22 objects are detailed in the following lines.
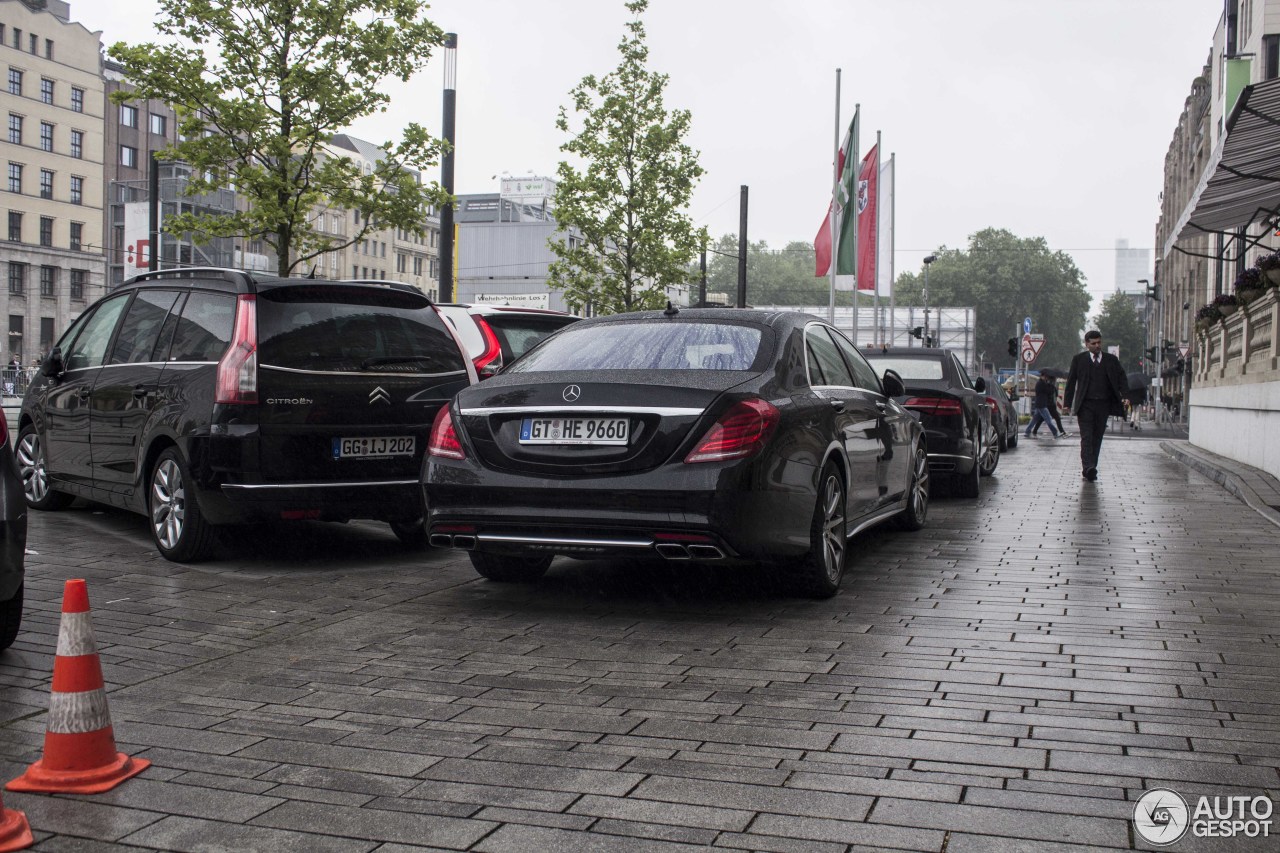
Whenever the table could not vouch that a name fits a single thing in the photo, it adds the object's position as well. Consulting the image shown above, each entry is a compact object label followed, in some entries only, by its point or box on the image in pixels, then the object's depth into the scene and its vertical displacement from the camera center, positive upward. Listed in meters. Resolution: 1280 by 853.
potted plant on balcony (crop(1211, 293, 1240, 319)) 18.21 +1.29
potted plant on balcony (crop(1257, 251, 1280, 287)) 14.65 +1.41
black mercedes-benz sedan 5.89 -0.31
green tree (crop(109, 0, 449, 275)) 15.85 +3.50
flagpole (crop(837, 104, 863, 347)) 26.14 +4.56
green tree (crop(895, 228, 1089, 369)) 137.00 +10.35
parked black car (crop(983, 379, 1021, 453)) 18.59 -0.40
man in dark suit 14.66 -0.01
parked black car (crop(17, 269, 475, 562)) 7.34 -0.12
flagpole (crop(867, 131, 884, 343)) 25.95 +4.27
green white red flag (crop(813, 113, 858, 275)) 26.27 +3.44
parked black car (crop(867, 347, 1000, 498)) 12.59 -0.14
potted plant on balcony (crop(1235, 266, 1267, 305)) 15.74 +1.33
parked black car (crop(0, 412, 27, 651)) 4.90 -0.57
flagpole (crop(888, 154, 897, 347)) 32.04 +4.21
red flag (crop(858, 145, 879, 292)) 25.70 +3.36
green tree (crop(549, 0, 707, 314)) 31.06 +4.96
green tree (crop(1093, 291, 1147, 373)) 134.25 +6.56
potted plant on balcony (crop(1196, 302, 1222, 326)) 20.44 +1.25
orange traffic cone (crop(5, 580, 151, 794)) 3.56 -0.96
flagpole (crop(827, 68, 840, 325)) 25.53 +3.21
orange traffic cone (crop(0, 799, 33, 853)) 3.11 -1.08
